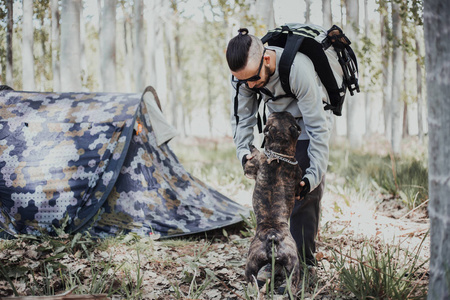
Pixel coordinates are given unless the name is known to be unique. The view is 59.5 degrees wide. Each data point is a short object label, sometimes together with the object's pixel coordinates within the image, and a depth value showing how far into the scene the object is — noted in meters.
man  2.44
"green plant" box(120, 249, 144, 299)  2.59
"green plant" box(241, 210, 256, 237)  4.18
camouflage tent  4.04
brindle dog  2.40
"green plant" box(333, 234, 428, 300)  2.33
